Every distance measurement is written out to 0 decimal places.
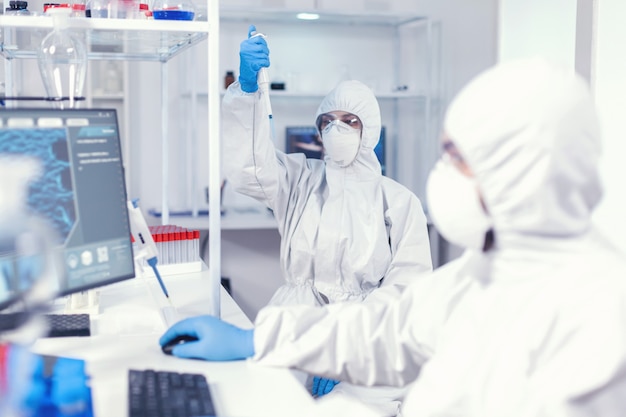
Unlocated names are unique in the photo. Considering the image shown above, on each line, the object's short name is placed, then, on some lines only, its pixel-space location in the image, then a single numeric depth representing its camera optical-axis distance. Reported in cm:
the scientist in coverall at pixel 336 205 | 231
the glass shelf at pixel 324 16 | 413
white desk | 123
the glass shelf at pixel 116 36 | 156
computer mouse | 147
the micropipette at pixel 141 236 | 164
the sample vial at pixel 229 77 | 426
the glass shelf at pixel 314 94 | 420
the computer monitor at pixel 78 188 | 131
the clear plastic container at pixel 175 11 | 168
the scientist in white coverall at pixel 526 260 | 104
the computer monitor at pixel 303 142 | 442
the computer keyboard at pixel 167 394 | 115
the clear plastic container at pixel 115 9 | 170
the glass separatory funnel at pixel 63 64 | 180
